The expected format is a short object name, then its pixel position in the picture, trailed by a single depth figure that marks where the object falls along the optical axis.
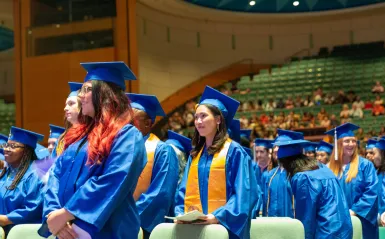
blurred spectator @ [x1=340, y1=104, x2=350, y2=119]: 16.80
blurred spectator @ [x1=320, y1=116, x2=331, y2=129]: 15.89
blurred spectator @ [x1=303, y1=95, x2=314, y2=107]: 18.19
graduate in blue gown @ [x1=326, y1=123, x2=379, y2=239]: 6.64
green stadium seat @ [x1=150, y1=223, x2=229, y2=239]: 3.48
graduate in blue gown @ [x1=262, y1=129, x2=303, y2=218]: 6.44
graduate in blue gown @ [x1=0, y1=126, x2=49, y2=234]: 5.06
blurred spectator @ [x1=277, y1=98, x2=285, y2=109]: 18.58
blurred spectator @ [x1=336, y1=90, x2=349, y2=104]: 18.02
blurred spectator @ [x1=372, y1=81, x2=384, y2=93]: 18.09
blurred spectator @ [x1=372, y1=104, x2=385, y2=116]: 16.61
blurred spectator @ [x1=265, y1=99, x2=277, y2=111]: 18.58
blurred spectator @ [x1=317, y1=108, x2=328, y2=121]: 16.89
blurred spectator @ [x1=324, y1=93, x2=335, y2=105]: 18.09
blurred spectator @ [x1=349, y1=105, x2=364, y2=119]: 16.73
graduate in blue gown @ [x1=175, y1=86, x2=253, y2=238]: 3.87
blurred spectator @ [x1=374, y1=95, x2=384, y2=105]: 16.89
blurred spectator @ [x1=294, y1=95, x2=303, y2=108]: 18.33
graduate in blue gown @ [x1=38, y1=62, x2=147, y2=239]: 2.80
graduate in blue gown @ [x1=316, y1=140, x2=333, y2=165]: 8.72
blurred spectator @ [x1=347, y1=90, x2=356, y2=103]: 17.89
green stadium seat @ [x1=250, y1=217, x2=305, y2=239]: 3.85
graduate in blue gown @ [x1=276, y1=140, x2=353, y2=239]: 5.20
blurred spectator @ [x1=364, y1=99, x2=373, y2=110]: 17.20
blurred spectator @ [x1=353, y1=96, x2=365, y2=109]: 17.14
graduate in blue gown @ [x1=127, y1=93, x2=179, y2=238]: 4.47
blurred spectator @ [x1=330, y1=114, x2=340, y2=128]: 15.73
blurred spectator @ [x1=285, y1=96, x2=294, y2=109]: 18.34
